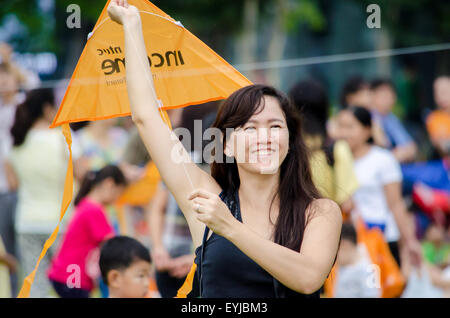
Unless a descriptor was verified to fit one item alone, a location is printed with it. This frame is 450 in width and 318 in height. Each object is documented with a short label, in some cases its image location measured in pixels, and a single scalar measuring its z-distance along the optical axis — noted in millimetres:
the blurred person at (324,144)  10547
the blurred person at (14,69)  15203
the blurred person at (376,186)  11773
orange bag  10633
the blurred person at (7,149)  12937
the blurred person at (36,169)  12156
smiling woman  5422
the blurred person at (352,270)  10555
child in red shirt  10039
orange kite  7371
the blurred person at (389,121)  15523
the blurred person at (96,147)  13195
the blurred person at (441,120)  15516
